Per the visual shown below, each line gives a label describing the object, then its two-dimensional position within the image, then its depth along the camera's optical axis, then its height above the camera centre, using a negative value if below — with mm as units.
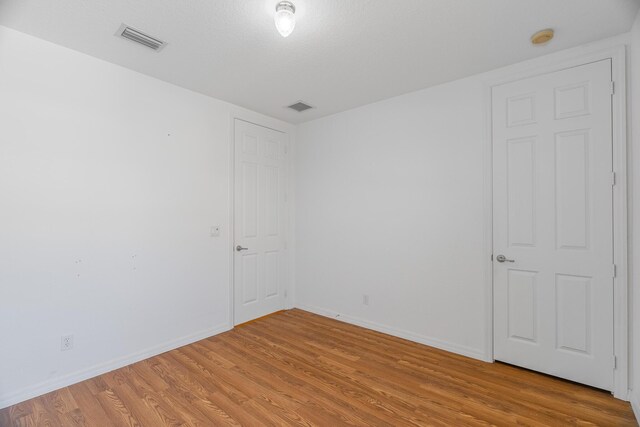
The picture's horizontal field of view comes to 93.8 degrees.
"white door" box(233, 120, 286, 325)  3736 -101
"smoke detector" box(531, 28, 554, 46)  2182 +1329
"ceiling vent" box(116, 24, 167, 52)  2178 +1336
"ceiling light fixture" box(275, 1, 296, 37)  1845 +1215
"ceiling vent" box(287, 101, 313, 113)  3621 +1340
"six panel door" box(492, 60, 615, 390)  2289 -76
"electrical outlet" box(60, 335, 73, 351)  2373 -1029
